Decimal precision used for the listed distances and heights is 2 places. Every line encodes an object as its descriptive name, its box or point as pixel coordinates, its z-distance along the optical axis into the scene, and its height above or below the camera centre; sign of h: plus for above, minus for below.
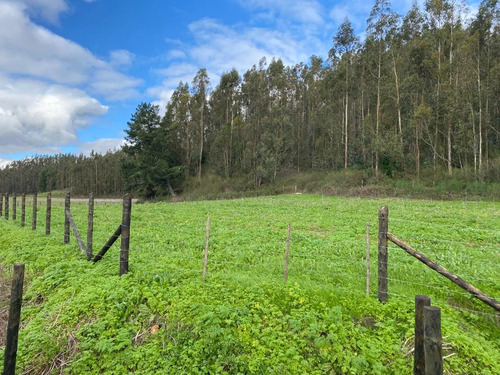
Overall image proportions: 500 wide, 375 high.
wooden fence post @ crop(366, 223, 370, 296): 4.87 -1.57
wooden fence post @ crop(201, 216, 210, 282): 5.51 -1.62
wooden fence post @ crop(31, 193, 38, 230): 10.45 -0.73
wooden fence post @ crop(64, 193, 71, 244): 8.15 -0.89
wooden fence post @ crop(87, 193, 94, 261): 6.74 -0.92
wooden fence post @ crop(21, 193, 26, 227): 11.59 -1.13
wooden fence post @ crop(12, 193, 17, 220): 13.34 -0.76
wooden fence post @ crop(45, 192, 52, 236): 9.41 -0.87
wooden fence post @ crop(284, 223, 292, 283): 5.41 -1.55
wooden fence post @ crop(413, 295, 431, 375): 2.32 -1.23
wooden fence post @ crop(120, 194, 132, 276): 5.62 -0.89
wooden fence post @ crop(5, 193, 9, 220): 14.42 -0.83
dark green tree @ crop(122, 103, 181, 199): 45.78 +6.29
